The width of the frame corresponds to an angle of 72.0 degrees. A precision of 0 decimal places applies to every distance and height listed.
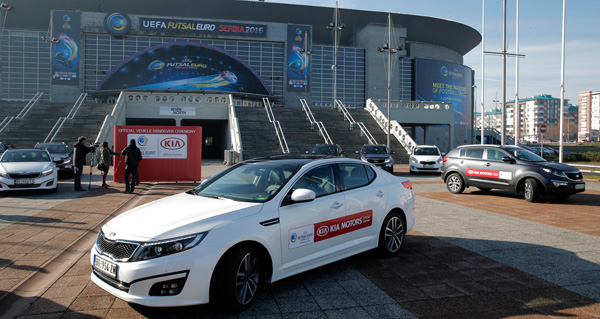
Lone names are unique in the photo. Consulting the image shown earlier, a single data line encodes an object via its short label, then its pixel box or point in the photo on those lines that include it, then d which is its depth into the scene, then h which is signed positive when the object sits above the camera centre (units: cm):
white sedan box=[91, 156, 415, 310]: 352 -80
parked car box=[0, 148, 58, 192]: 1130 -64
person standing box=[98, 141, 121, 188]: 1341 -34
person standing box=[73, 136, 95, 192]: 1248 -29
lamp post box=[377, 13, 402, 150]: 3074 +674
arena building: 5603 +1398
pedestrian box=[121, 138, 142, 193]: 1254 -37
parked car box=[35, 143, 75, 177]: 1625 -28
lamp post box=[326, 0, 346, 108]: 6676 +2173
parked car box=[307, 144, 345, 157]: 2105 +15
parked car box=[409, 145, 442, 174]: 2044 -45
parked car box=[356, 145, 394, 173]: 1930 -13
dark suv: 1063 -52
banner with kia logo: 1495 -2
